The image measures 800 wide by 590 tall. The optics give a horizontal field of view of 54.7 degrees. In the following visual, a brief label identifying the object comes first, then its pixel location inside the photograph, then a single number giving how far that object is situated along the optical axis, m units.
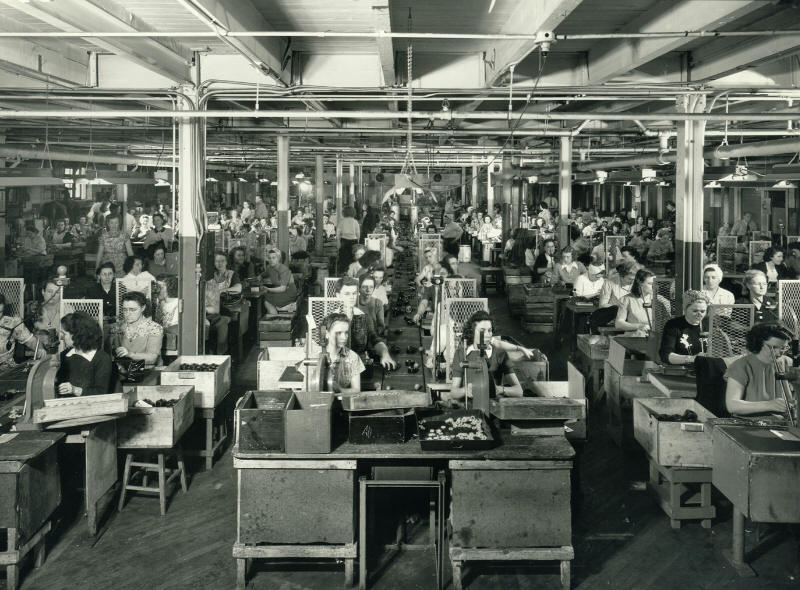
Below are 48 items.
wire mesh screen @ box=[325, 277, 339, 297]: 8.30
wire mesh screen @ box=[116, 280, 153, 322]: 7.89
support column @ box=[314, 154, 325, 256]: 16.70
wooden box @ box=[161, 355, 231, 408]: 5.41
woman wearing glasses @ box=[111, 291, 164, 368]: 6.08
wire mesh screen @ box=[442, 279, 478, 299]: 8.30
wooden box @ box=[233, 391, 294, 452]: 3.87
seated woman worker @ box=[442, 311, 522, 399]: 5.07
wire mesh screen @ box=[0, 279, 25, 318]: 7.26
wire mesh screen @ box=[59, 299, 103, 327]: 6.68
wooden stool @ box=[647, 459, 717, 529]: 4.54
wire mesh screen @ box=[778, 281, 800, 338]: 7.21
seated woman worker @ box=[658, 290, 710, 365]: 5.95
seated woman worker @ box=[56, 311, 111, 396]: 4.97
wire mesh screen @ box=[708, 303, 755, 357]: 5.80
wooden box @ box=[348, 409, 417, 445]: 3.94
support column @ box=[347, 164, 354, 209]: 24.06
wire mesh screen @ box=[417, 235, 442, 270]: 12.56
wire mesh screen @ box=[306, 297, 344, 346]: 6.84
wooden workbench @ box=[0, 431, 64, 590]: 3.82
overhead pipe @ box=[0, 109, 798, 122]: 6.04
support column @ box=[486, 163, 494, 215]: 20.78
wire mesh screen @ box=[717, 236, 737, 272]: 14.56
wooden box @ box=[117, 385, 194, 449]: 4.76
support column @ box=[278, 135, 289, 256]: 12.61
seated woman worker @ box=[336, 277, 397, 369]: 6.09
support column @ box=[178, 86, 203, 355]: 7.13
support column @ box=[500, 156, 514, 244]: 16.82
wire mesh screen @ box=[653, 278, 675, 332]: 7.48
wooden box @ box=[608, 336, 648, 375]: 6.07
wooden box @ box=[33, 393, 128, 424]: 4.21
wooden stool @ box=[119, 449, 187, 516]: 4.79
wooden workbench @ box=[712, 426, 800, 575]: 3.70
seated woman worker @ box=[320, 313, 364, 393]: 4.92
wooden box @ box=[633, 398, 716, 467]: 4.52
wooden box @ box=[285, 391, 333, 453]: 3.82
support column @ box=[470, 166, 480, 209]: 24.45
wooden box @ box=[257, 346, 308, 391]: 5.41
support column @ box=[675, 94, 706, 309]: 7.80
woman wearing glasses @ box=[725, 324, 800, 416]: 4.53
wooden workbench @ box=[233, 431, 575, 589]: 3.84
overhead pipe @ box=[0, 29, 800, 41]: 4.54
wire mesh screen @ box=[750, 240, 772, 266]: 12.95
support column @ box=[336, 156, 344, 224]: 20.44
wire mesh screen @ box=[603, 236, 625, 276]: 12.53
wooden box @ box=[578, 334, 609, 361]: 6.91
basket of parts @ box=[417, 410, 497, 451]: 3.84
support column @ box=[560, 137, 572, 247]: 12.88
